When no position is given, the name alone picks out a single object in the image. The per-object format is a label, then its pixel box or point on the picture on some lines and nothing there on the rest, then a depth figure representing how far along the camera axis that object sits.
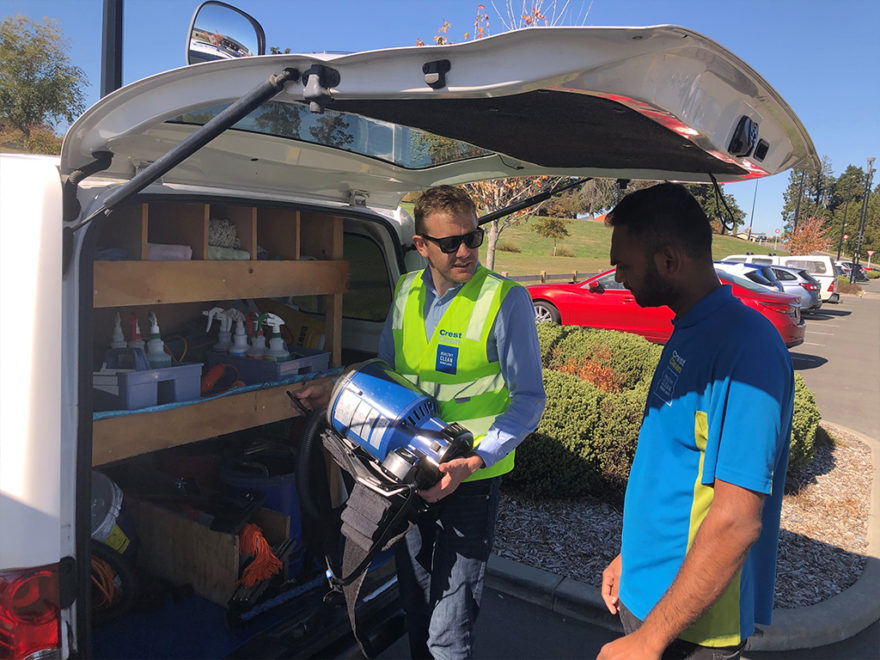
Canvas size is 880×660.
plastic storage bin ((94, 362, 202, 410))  2.42
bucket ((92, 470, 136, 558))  2.46
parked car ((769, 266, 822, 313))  19.47
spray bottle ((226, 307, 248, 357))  3.14
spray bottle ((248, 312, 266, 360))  3.17
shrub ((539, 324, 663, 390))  6.89
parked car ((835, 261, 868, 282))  42.94
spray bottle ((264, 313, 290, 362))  3.14
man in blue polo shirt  1.38
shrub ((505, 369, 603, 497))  4.76
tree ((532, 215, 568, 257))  40.72
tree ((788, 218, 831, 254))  39.38
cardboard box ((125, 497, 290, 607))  2.73
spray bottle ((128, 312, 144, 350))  2.69
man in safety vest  2.20
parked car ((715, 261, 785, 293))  14.43
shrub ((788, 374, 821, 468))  5.23
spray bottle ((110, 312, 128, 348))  2.68
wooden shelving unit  2.29
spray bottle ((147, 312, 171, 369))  2.66
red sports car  11.14
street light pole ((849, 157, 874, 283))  34.06
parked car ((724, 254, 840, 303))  24.81
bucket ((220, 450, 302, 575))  3.13
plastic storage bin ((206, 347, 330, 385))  3.06
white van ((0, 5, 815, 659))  1.31
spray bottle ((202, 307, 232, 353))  3.19
